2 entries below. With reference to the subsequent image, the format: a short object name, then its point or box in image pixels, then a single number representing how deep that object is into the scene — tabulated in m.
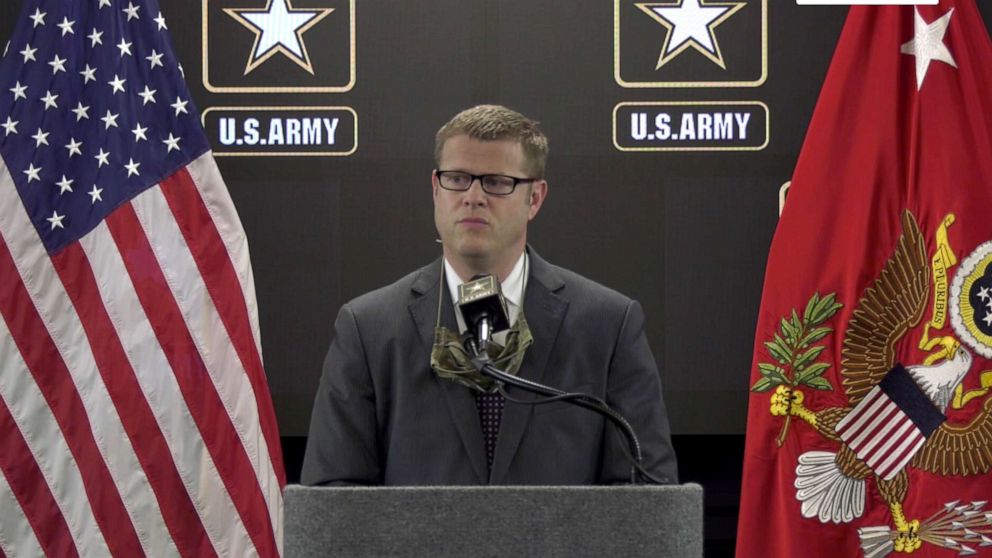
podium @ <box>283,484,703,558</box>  4.58
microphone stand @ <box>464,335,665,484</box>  4.63
